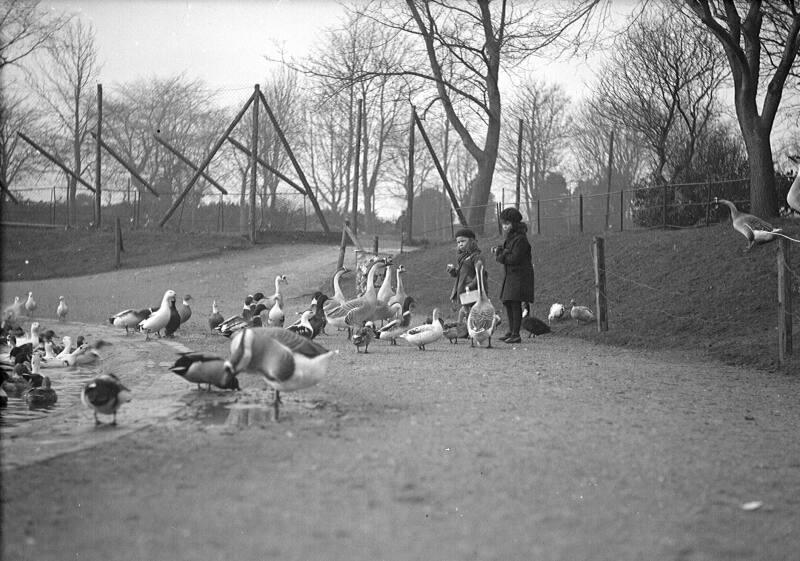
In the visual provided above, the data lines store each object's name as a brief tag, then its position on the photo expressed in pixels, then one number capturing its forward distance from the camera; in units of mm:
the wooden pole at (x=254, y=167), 29031
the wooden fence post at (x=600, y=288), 14461
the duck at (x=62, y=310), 17344
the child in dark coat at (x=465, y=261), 14312
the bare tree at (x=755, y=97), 18562
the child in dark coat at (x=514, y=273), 13516
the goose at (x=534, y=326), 14539
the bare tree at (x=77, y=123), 39138
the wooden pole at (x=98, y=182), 32031
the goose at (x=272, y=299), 15091
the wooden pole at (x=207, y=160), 28234
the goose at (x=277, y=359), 6574
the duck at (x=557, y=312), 16219
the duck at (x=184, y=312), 15001
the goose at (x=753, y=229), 15773
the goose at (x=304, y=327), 11602
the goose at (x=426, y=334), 11891
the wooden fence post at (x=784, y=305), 10594
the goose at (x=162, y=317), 13398
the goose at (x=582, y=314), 15648
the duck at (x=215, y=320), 14609
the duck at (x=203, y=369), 7445
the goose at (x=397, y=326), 12805
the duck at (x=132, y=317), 14430
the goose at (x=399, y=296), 14925
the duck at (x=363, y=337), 11562
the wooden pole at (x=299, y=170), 28781
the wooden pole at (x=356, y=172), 26872
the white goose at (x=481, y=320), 12445
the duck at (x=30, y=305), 18594
